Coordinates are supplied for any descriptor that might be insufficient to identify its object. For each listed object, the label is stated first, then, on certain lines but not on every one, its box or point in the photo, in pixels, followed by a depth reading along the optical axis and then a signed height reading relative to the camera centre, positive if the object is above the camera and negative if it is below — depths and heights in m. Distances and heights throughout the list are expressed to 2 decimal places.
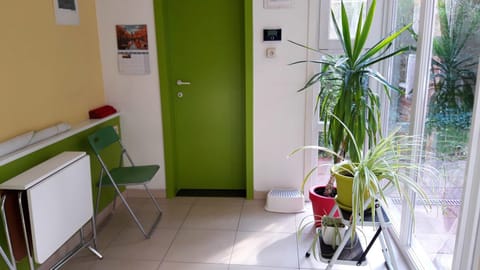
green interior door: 3.49 -0.33
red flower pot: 2.86 -1.12
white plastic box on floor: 3.34 -1.30
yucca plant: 2.59 -0.32
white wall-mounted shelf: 2.13 -0.54
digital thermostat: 3.26 +0.17
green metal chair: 2.87 -0.93
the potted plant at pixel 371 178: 1.93 -0.66
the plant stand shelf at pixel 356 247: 2.06 -1.18
